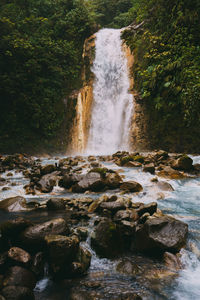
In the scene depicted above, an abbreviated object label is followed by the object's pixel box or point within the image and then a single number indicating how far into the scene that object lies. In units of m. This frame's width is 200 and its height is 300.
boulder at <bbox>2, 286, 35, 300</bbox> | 1.77
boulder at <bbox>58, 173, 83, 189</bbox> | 5.89
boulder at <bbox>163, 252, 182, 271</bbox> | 2.40
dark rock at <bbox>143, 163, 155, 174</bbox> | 7.05
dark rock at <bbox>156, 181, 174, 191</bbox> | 5.47
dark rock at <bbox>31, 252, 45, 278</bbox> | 2.19
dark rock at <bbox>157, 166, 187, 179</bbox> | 6.60
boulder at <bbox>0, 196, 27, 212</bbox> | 4.31
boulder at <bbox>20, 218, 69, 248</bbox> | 2.45
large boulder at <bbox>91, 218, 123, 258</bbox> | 2.63
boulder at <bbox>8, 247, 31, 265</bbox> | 2.16
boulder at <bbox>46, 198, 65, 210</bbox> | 4.24
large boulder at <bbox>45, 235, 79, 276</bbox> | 2.21
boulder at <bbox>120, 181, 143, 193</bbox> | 5.31
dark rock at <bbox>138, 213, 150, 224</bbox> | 3.20
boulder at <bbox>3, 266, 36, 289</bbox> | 1.93
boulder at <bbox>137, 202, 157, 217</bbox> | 3.47
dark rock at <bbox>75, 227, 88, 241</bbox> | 2.96
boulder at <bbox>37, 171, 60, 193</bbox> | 5.72
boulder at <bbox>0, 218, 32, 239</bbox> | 2.54
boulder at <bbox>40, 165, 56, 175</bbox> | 7.08
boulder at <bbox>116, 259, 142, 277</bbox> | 2.32
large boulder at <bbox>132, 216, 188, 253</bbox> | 2.62
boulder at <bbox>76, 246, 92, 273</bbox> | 2.33
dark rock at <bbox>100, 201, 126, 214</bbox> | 3.68
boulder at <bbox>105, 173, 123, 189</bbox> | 5.63
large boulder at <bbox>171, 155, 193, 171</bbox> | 7.16
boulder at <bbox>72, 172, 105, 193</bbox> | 5.46
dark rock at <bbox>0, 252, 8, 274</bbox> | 2.09
